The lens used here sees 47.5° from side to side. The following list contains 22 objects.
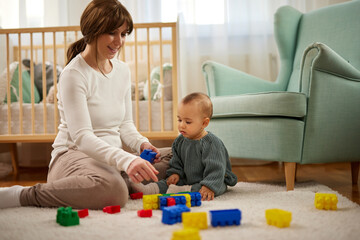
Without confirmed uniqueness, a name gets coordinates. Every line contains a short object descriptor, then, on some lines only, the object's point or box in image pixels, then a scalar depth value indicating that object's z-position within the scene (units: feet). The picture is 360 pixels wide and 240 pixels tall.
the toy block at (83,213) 3.87
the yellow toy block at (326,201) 4.09
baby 4.85
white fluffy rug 3.21
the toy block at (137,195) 4.87
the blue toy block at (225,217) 3.39
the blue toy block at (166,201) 4.09
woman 4.15
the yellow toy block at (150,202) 4.17
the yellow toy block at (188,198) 4.19
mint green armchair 5.50
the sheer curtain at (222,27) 9.75
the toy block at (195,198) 4.29
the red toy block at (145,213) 3.84
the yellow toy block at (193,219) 3.27
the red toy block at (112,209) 4.06
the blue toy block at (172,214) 3.49
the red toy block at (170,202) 4.06
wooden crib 7.72
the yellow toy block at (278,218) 3.37
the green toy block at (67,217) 3.53
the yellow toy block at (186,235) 2.78
